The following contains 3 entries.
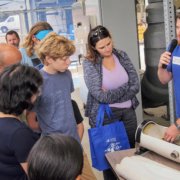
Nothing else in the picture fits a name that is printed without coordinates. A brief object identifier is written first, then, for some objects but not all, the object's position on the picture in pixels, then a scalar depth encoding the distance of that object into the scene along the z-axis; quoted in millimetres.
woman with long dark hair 1920
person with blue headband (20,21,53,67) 2221
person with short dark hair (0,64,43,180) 1003
